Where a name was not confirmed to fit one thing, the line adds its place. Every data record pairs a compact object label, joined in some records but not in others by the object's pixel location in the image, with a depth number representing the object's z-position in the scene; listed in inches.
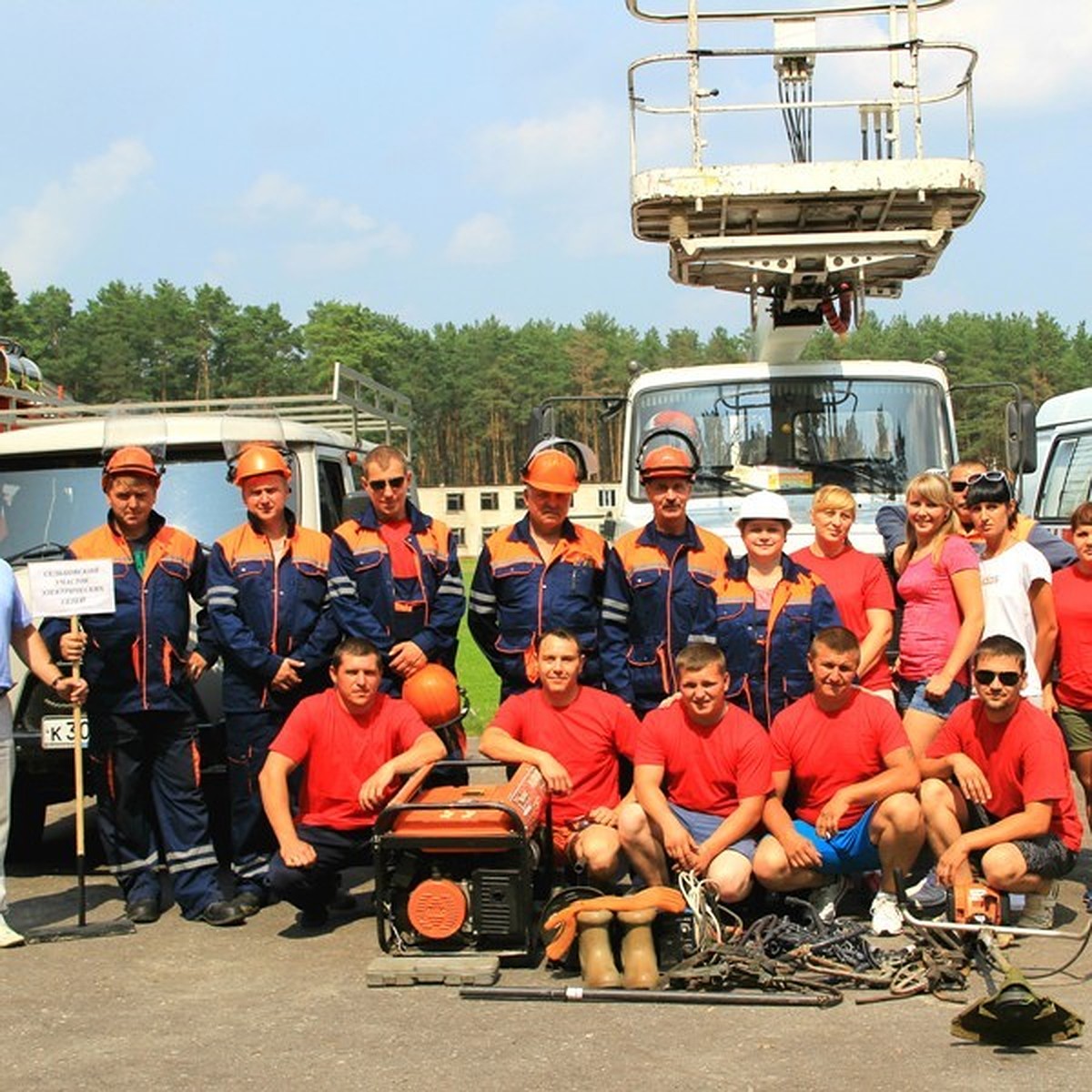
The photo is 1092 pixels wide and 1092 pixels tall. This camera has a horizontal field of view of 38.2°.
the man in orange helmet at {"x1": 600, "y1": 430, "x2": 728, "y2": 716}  282.2
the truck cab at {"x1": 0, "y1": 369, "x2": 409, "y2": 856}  315.0
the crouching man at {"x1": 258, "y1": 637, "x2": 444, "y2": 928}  264.8
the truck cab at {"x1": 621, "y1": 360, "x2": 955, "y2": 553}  368.8
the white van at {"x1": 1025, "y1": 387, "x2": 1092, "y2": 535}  508.4
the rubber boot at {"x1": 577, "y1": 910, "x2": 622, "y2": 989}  229.8
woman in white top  286.0
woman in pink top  279.4
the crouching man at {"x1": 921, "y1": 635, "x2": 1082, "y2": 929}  250.1
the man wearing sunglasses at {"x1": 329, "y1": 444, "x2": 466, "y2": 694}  291.1
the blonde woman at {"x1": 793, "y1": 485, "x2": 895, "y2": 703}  283.0
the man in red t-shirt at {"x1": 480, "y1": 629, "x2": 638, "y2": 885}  266.1
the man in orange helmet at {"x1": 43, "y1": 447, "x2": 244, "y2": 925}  287.7
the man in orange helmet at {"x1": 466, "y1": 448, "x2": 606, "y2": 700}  286.4
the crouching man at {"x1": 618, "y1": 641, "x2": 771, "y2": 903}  252.8
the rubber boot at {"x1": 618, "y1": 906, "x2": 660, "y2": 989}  227.9
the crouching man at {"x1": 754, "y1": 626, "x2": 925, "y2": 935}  255.0
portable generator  244.5
